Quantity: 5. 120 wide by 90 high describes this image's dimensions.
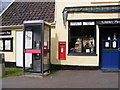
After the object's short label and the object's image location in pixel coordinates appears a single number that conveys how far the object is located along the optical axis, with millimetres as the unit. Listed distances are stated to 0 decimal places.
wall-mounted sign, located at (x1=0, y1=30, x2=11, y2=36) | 13030
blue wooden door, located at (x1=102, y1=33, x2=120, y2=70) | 10609
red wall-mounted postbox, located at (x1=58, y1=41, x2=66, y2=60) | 11055
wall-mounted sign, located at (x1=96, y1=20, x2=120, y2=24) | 10242
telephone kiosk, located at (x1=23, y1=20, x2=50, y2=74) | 9406
